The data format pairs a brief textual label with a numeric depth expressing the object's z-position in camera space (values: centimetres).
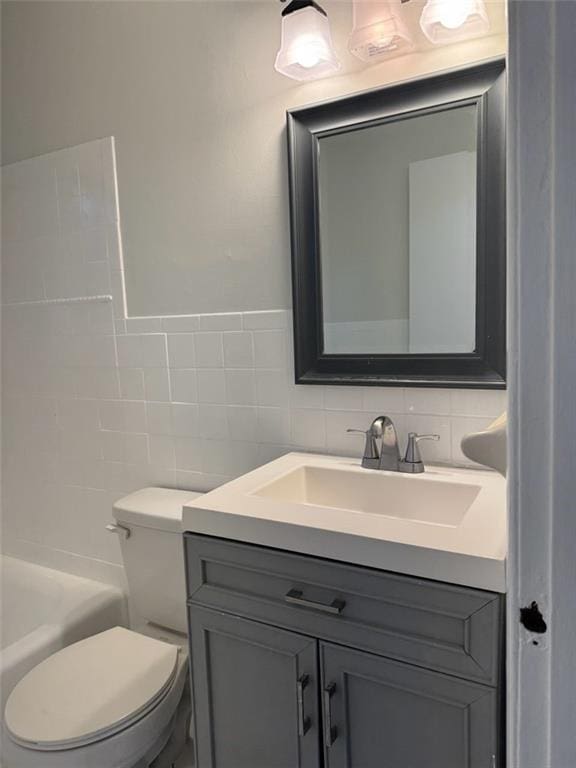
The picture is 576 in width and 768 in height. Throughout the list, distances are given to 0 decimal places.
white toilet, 124
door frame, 42
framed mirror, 126
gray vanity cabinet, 90
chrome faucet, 136
